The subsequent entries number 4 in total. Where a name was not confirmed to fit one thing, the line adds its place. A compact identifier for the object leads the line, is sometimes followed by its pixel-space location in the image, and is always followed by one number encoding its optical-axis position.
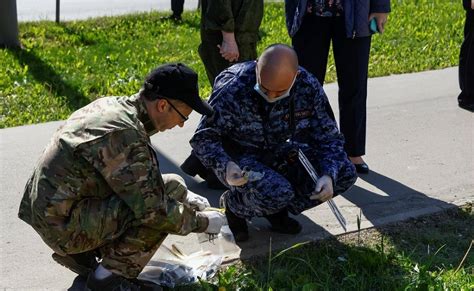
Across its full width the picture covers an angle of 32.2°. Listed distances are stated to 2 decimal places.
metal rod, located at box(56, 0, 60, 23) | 9.53
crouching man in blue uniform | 4.05
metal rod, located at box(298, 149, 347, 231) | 4.19
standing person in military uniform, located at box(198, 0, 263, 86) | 4.96
